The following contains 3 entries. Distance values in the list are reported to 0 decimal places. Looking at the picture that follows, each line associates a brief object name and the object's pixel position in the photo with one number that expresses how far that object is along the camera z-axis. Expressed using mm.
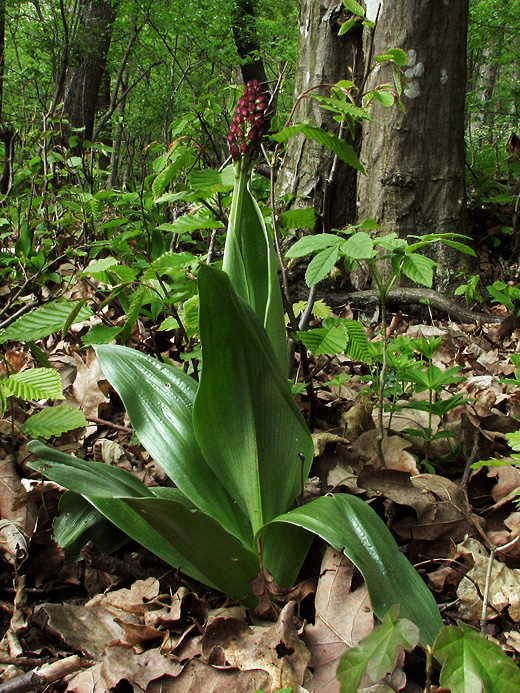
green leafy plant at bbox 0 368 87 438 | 1259
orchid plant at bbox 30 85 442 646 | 922
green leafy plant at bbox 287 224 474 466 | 1292
